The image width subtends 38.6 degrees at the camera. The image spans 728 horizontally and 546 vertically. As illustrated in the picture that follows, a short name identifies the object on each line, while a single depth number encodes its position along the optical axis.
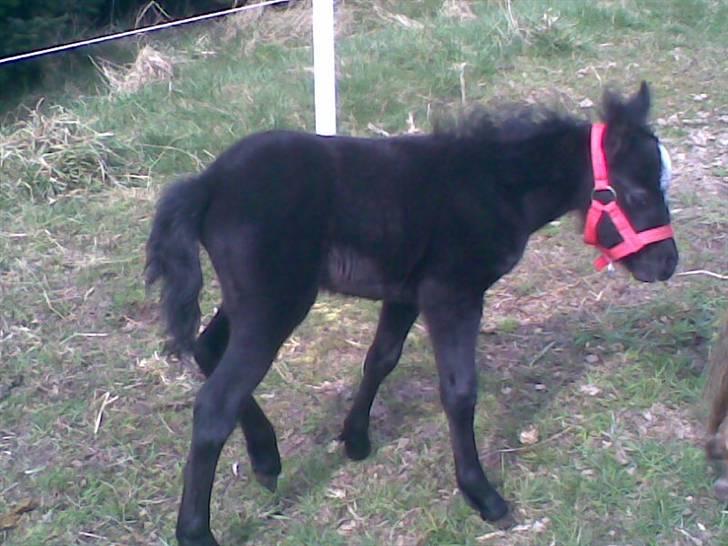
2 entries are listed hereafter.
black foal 3.33
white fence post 5.33
